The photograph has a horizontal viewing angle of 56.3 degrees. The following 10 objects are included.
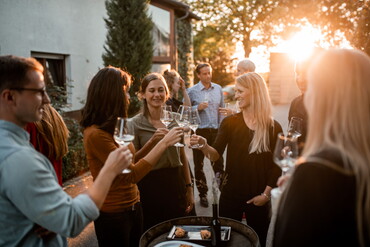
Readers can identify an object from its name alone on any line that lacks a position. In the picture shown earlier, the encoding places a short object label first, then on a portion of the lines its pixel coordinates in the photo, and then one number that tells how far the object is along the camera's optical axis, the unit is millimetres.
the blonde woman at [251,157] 3186
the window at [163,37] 14484
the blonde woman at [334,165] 1264
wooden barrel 2545
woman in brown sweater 2500
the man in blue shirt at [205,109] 5980
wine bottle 2528
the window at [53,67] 8750
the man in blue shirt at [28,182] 1441
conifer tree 10180
